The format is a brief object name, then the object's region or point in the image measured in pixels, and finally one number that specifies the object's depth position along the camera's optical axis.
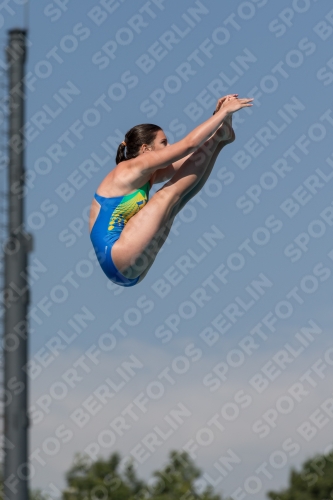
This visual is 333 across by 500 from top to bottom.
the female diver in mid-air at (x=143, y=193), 13.18
